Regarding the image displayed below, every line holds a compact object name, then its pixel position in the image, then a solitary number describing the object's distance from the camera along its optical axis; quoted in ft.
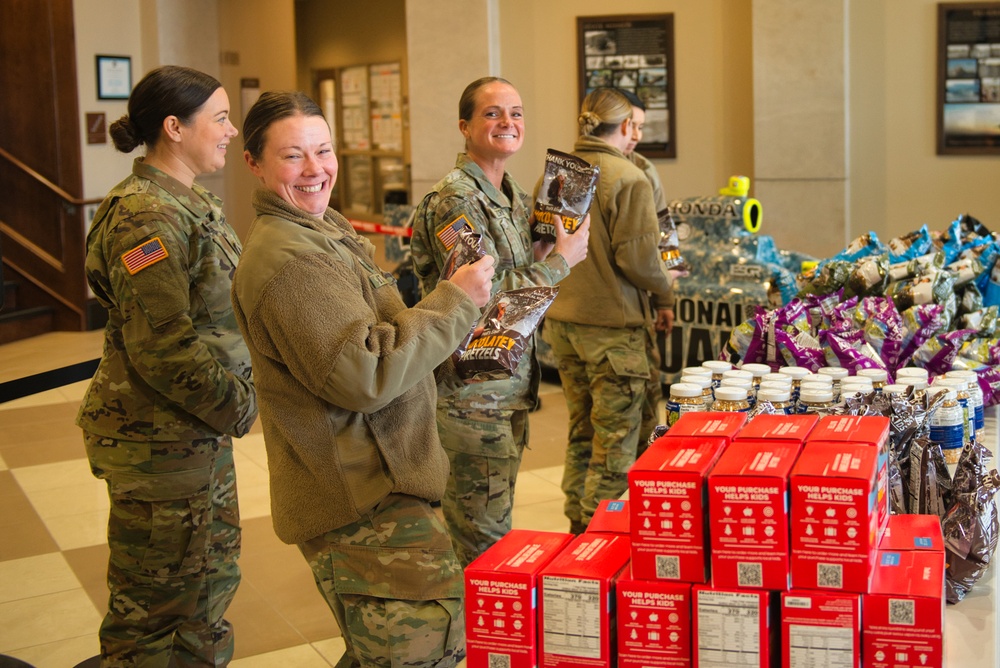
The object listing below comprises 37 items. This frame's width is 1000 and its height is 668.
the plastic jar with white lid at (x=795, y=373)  8.29
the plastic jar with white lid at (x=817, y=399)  7.70
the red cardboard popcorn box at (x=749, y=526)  5.64
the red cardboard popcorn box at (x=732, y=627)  5.69
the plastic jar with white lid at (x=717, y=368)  8.41
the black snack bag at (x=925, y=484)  7.68
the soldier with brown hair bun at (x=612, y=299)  13.66
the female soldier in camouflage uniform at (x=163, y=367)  9.05
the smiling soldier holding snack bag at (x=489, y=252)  10.71
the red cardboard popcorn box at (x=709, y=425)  6.68
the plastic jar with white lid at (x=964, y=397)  8.33
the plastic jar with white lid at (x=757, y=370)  8.48
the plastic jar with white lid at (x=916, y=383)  8.27
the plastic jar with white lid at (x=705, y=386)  7.89
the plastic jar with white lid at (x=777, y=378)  7.98
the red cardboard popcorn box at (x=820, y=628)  5.58
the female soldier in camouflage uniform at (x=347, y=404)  6.69
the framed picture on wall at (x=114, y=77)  34.06
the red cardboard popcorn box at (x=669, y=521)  5.80
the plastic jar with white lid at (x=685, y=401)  7.80
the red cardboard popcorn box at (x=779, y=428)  6.47
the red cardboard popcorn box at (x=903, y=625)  5.52
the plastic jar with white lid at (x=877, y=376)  8.55
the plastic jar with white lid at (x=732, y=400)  7.68
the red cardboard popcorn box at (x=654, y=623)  5.85
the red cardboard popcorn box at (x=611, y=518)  6.82
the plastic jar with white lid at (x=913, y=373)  8.67
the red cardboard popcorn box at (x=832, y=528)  5.55
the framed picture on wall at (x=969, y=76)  27.22
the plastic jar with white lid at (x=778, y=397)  7.74
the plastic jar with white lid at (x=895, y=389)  8.05
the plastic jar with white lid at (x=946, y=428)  8.02
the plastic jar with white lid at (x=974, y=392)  8.81
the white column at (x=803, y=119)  28.17
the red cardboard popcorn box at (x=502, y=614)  5.95
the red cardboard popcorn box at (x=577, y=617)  5.90
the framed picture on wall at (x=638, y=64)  31.19
